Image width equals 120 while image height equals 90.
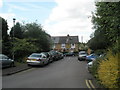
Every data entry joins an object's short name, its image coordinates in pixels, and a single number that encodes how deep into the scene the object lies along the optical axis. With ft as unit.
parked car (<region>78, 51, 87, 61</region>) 67.67
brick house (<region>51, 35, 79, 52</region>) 177.11
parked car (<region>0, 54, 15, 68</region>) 33.74
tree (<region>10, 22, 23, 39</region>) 81.59
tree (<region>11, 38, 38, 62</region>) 52.87
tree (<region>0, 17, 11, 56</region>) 53.81
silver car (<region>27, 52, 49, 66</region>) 41.22
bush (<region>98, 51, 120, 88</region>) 14.91
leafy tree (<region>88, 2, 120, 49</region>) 21.20
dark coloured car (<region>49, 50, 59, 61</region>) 64.92
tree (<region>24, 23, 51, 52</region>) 72.55
